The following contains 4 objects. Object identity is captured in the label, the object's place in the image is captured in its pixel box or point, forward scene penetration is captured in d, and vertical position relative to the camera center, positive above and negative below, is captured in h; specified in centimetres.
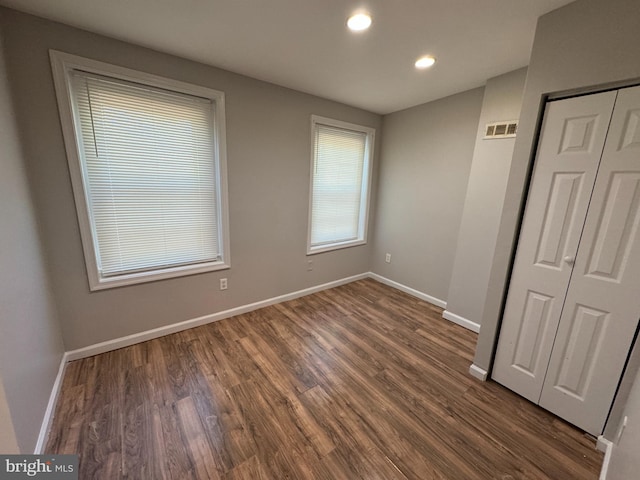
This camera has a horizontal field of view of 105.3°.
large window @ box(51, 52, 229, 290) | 181 +12
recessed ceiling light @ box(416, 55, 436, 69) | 196 +108
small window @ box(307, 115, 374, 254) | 315 +11
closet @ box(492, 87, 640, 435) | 134 -36
